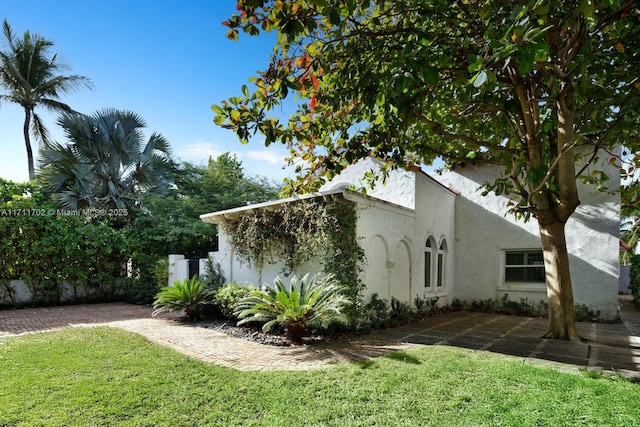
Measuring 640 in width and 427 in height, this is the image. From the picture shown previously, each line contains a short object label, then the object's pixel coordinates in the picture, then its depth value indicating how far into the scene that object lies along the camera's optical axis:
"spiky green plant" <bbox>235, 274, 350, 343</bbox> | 6.77
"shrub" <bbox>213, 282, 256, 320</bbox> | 8.88
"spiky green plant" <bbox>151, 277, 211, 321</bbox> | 9.34
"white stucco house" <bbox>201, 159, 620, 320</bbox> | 9.18
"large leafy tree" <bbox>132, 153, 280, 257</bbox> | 15.09
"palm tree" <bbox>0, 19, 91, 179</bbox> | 17.59
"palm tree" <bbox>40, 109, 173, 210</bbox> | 15.04
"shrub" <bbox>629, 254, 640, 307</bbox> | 14.04
